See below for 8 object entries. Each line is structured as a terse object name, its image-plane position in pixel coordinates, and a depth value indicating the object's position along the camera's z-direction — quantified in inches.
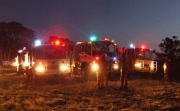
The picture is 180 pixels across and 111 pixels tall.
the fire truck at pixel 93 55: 870.4
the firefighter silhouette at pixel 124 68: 677.3
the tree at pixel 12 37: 2588.6
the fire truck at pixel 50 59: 820.0
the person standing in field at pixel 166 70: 864.9
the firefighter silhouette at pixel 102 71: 698.8
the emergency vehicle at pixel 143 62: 967.0
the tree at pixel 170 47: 1454.2
